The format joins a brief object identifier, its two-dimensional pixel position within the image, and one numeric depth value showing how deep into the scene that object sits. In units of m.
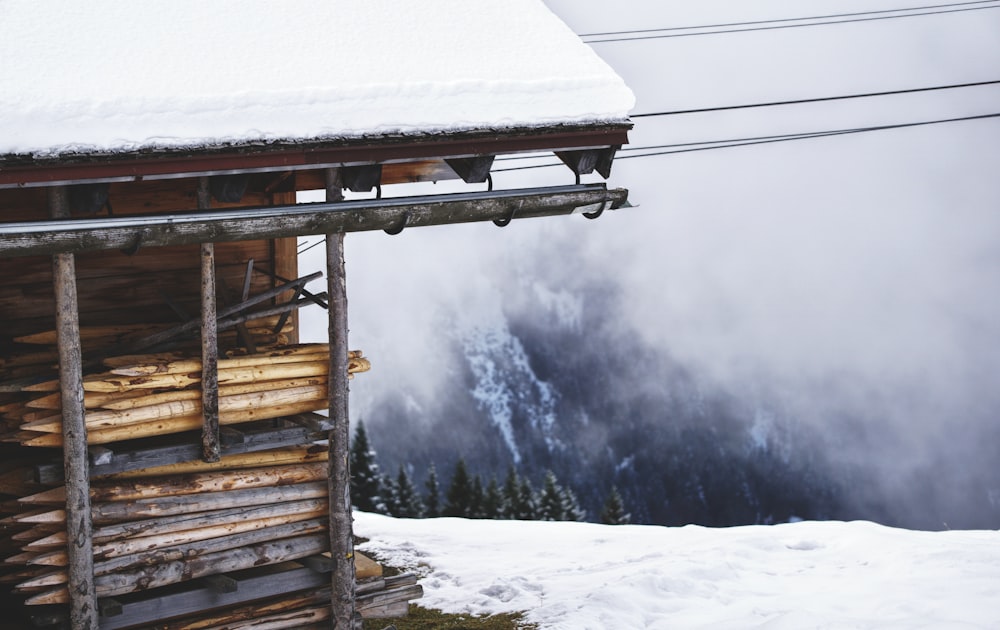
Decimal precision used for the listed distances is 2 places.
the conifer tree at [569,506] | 45.09
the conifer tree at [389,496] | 42.61
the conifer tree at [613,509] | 44.28
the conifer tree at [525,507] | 44.88
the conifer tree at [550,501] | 44.68
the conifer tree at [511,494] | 44.22
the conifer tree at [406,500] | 42.78
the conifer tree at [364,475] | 40.16
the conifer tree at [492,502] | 41.53
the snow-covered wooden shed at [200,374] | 6.20
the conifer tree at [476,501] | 40.88
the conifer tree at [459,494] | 40.59
